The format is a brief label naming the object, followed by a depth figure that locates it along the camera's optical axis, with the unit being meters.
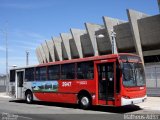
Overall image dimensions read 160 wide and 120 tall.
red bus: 10.01
